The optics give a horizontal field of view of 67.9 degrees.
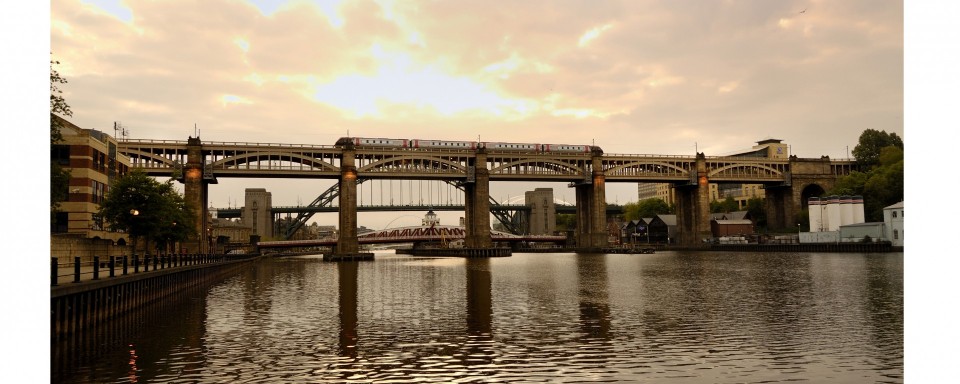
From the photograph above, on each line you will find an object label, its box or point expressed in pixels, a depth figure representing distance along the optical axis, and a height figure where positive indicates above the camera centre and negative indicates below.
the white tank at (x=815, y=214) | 152.12 +1.08
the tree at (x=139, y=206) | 66.56 +2.56
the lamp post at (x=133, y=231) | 65.66 +0.23
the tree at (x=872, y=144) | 179.38 +18.53
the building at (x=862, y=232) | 127.94 -2.62
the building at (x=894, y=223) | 119.19 -0.95
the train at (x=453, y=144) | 149.25 +18.18
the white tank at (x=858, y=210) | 146.12 +1.67
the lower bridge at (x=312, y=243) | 194.43 -3.65
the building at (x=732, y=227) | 181.00 -1.71
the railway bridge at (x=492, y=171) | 132.88 +11.86
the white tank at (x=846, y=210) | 146.88 +1.73
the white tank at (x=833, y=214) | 148.00 +0.98
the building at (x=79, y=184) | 73.06 +5.31
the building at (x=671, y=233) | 198.38 -3.17
